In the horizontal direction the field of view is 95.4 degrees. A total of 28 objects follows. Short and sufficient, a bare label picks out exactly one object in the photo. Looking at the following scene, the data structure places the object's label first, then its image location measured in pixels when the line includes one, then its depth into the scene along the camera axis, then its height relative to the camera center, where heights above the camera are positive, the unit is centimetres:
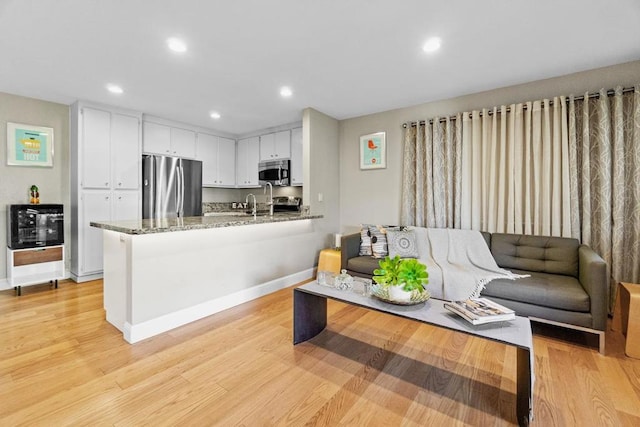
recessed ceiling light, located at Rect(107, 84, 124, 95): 339 +147
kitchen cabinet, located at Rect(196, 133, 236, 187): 545 +102
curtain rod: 274 +116
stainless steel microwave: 505 +70
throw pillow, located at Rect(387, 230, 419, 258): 350 -39
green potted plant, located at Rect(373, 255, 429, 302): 191 -45
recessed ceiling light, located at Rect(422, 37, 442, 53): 241 +143
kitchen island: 241 -54
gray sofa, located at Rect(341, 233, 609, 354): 224 -61
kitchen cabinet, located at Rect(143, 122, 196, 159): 465 +120
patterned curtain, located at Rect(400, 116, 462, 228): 370 +50
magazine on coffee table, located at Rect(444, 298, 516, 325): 164 -59
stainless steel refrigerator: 451 +40
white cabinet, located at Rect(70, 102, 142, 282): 394 +53
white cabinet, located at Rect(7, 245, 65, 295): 354 -69
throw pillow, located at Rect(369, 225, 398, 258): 358 -37
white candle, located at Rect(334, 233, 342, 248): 436 -42
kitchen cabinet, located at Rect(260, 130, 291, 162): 510 +120
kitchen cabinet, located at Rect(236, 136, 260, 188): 562 +99
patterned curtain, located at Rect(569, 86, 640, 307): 273 +31
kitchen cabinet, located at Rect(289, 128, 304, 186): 492 +92
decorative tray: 193 -58
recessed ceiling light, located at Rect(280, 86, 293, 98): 347 +148
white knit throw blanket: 275 -55
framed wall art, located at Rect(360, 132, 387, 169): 432 +92
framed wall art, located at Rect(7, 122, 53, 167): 369 +87
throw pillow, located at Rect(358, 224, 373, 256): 369 -41
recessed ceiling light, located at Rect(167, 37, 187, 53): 241 +142
